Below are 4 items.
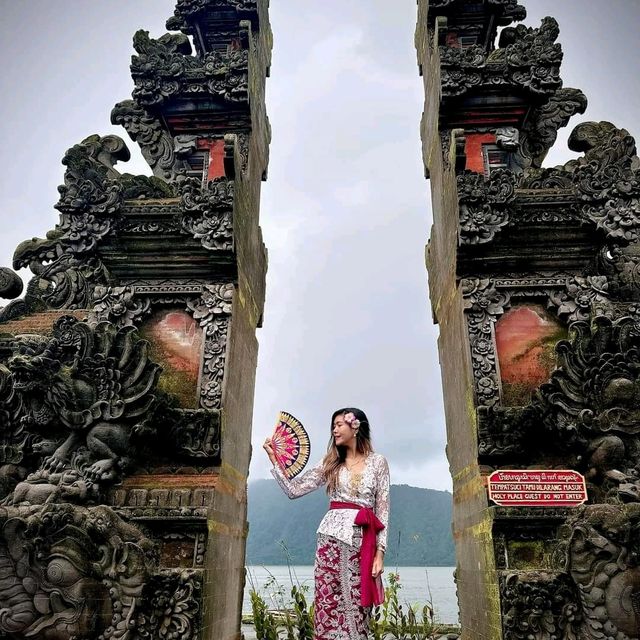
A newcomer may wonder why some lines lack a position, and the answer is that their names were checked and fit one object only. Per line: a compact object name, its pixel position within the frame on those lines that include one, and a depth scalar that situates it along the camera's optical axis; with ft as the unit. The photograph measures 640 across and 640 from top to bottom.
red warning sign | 22.88
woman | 16.03
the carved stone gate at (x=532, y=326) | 20.22
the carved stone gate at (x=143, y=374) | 19.71
